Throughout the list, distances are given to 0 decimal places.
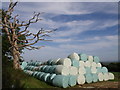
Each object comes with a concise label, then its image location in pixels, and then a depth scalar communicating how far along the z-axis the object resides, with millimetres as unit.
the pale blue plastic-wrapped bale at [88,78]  7825
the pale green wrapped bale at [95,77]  8220
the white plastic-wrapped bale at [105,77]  8894
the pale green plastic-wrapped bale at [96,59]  9088
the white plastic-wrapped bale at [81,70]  7670
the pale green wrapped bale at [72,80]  6745
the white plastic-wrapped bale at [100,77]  8635
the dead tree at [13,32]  8074
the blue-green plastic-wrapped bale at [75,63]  7720
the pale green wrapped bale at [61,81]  6411
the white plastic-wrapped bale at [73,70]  7209
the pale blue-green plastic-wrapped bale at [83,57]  8402
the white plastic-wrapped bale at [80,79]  7297
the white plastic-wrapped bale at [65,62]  7382
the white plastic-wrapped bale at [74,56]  8154
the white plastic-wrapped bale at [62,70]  6816
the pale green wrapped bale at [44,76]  7260
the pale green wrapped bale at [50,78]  6865
